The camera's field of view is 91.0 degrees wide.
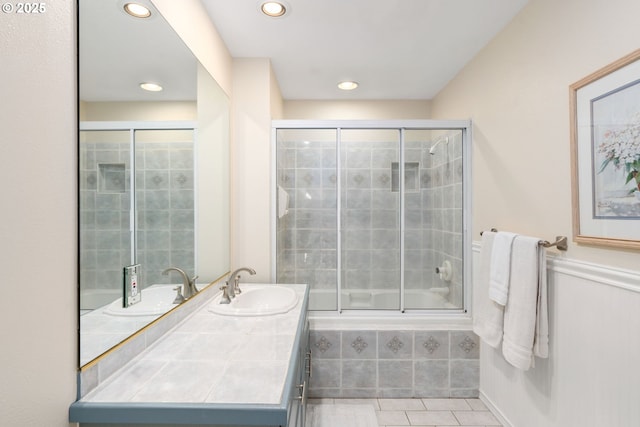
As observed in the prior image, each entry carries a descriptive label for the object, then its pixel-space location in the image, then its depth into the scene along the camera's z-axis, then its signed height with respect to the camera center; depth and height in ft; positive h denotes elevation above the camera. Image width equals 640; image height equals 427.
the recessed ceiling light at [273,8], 5.74 +3.84
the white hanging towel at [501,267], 5.66 -1.00
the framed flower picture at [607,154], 3.75 +0.76
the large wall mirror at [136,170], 3.01 +0.57
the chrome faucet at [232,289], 5.96 -1.46
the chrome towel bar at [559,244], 4.83 -0.48
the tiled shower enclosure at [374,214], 8.29 +0.00
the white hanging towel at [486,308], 6.00 -1.89
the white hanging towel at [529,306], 5.15 -1.55
